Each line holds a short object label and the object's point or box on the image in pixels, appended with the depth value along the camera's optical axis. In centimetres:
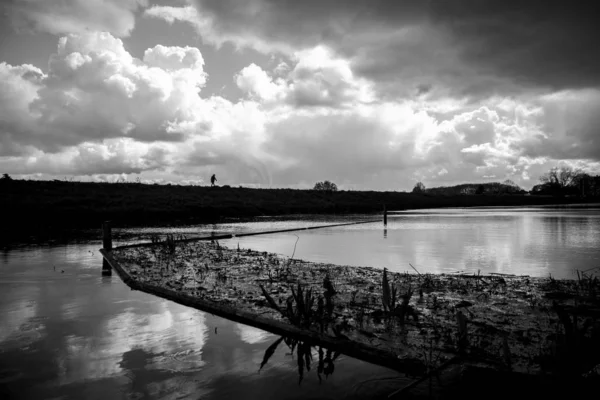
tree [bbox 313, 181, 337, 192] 12646
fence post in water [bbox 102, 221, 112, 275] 1650
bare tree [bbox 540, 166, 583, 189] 16588
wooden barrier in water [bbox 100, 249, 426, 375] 537
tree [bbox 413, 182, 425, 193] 15860
